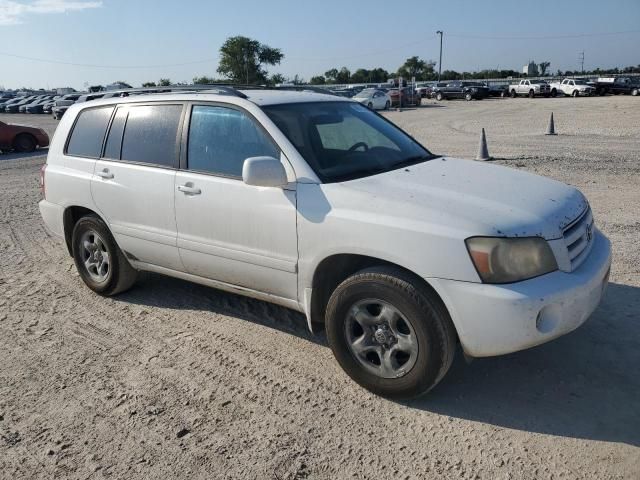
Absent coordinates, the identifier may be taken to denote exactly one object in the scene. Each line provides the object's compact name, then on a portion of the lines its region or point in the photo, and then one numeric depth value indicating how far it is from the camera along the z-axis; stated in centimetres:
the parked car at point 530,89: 4947
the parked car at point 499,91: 5378
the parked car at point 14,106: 5136
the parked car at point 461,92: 5084
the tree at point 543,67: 11221
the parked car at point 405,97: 4212
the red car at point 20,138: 1936
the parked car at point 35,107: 4806
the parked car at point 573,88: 4719
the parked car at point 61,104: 3845
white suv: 303
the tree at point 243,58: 10100
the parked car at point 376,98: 3803
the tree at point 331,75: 11528
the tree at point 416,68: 11644
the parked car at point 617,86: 4628
